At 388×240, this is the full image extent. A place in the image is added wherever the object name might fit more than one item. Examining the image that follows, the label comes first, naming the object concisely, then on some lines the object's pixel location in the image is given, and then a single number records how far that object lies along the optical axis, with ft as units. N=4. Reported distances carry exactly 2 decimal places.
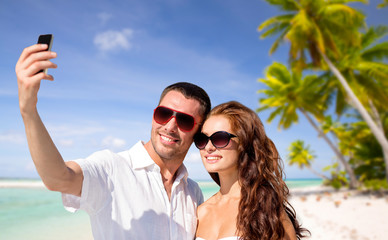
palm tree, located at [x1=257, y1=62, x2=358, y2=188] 75.25
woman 8.70
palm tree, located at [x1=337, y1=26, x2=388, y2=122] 60.29
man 4.72
